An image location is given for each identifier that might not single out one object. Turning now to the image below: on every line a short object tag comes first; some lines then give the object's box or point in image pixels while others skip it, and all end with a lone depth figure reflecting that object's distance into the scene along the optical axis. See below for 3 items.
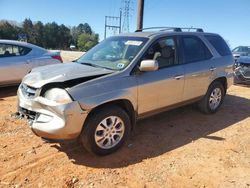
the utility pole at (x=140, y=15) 8.63
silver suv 2.59
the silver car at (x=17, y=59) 5.30
